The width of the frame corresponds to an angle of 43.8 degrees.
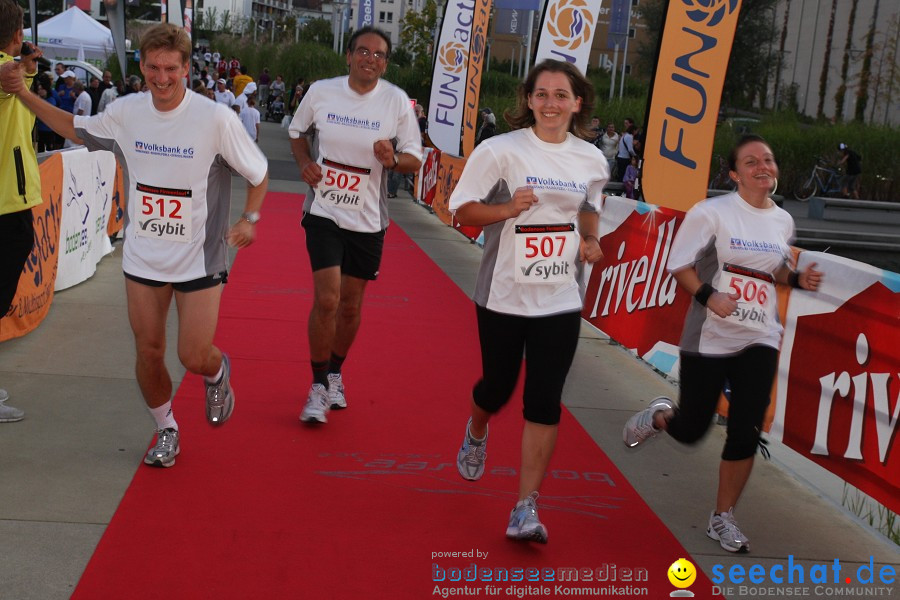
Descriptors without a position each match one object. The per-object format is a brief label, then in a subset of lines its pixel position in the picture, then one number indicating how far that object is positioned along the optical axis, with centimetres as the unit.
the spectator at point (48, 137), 2114
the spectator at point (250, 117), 2652
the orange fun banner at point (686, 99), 865
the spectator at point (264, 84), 5192
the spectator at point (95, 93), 2555
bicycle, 3148
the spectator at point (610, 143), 3116
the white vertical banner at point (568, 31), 1261
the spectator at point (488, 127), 2702
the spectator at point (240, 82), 3055
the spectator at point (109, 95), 2351
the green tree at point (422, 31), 4834
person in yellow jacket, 540
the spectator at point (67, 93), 2305
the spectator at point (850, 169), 3094
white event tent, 3525
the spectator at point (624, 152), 2895
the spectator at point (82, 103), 2255
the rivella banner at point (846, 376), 498
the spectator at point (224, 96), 2774
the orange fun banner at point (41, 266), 769
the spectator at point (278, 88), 4834
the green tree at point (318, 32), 10368
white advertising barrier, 959
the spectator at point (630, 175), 2667
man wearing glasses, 612
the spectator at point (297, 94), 3890
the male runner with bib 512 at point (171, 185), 491
